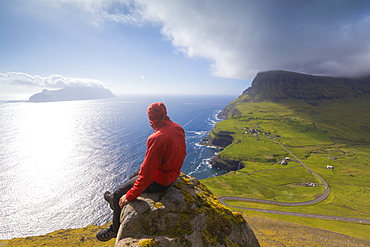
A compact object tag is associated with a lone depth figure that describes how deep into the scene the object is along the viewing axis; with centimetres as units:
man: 668
